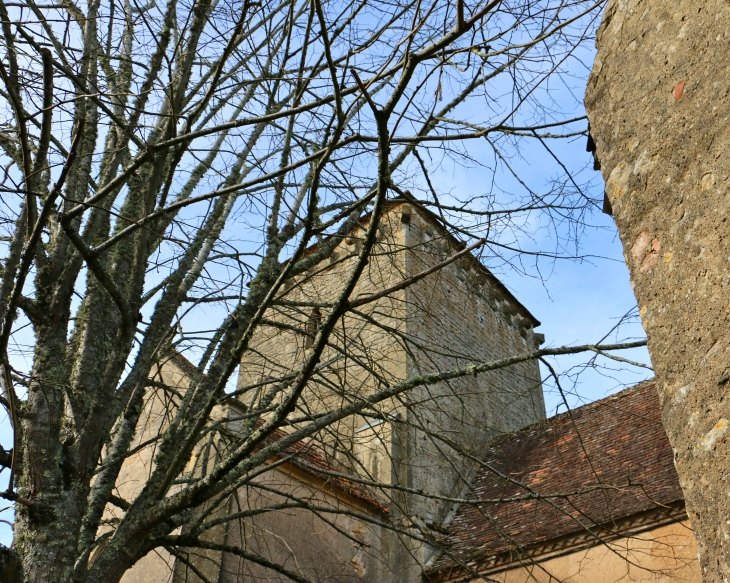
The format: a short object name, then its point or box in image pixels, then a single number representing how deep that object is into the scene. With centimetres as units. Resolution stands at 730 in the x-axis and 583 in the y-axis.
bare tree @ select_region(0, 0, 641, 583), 378
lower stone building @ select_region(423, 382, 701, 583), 695
